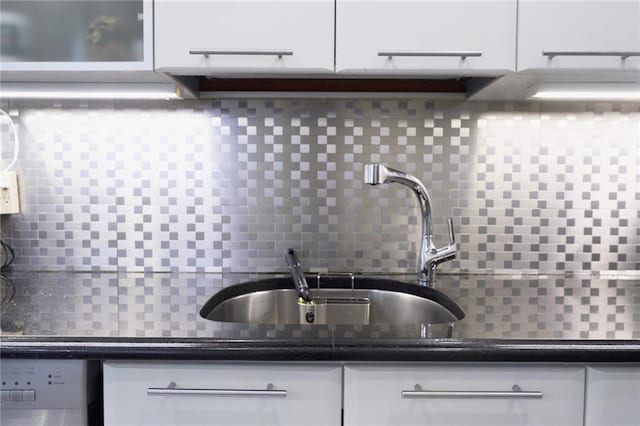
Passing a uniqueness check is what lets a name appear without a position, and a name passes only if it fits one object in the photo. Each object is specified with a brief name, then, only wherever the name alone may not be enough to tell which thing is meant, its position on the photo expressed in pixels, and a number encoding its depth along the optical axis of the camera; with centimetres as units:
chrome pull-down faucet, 136
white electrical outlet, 150
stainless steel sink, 141
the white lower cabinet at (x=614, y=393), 95
